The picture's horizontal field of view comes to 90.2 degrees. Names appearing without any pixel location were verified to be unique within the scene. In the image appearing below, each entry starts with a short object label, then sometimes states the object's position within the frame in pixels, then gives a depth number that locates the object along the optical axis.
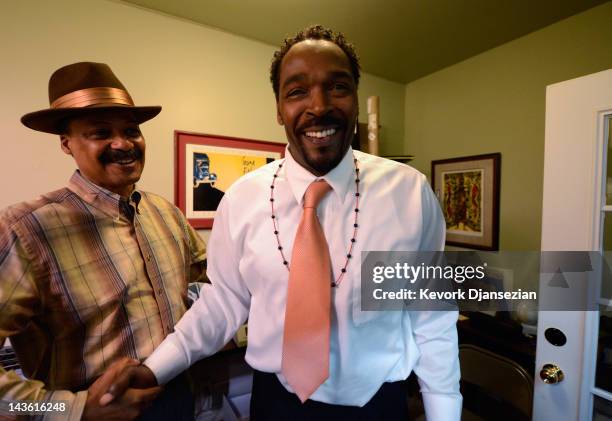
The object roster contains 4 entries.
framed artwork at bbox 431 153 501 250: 2.03
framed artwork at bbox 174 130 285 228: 1.76
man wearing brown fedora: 0.69
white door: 1.01
